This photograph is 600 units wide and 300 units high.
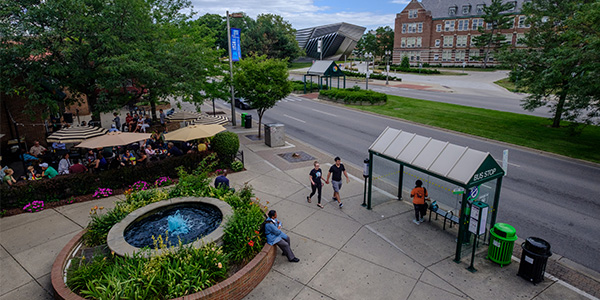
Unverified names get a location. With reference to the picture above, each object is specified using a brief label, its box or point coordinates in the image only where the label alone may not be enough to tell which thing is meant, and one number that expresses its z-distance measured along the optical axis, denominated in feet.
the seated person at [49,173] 38.88
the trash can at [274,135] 62.23
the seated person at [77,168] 40.06
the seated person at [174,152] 47.16
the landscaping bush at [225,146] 49.01
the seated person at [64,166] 41.47
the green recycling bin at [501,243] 25.72
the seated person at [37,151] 48.44
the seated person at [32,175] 38.73
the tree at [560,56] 51.26
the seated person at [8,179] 35.67
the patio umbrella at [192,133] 46.47
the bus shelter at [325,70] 134.10
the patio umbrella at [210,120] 57.06
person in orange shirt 32.50
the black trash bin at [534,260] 23.82
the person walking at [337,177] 36.37
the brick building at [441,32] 256.11
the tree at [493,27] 231.09
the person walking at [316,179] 36.12
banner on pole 75.47
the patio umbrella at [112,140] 41.45
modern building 306.76
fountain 25.49
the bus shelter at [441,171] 26.50
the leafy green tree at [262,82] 62.08
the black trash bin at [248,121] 78.89
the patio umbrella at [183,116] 63.55
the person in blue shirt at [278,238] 26.48
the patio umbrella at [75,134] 45.03
